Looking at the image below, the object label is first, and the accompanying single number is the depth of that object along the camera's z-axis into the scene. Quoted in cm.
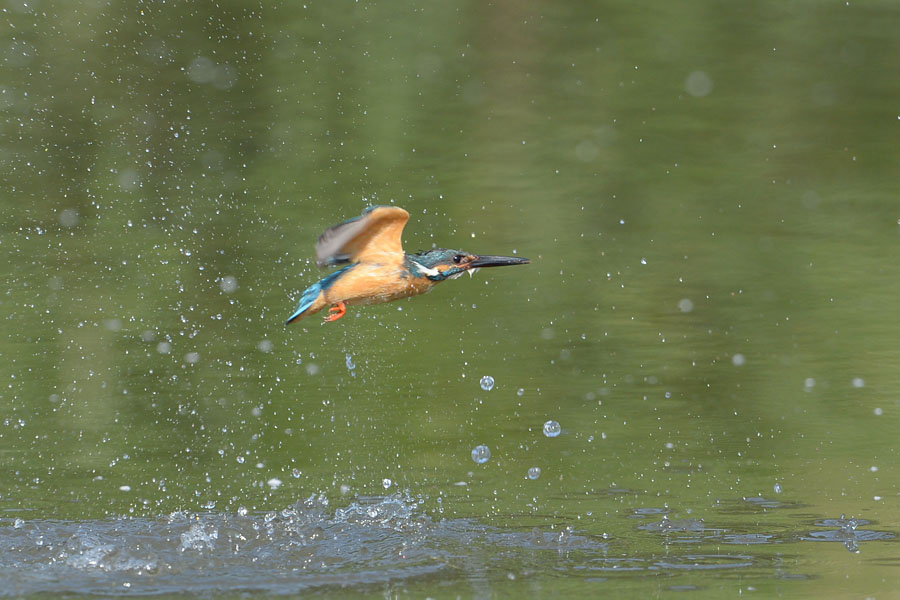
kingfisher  733
